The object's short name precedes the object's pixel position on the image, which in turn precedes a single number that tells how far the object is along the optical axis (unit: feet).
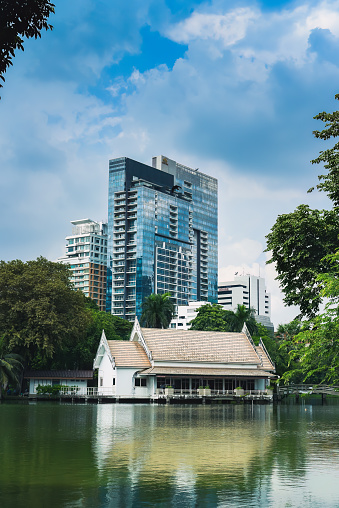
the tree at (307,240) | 102.20
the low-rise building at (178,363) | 235.61
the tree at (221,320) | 312.71
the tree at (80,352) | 268.00
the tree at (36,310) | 235.81
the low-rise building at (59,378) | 248.11
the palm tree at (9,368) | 217.97
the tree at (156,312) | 309.42
